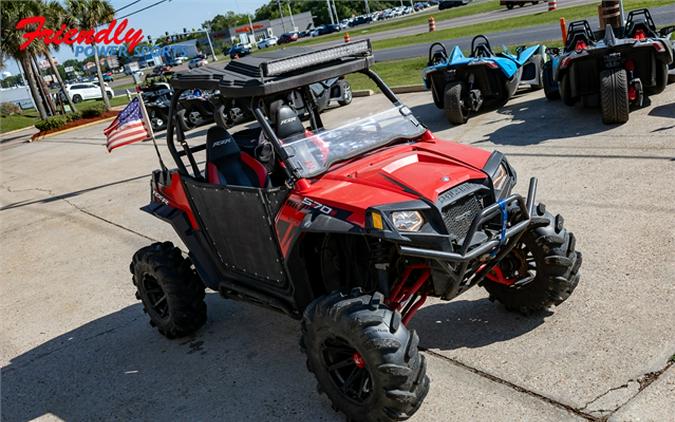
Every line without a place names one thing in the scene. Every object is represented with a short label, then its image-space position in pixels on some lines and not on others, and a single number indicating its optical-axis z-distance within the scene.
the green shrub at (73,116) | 33.87
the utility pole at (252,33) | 112.00
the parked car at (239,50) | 70.50
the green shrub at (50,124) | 32.56
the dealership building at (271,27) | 118.88
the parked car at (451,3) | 70.10
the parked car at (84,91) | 54.22
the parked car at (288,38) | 83.00
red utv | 3.83
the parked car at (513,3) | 42.12
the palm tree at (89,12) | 38.19
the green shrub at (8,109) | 51.99
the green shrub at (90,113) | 35.06
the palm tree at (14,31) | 35.72
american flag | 7.40
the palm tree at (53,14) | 37.47
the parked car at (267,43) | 84.88
